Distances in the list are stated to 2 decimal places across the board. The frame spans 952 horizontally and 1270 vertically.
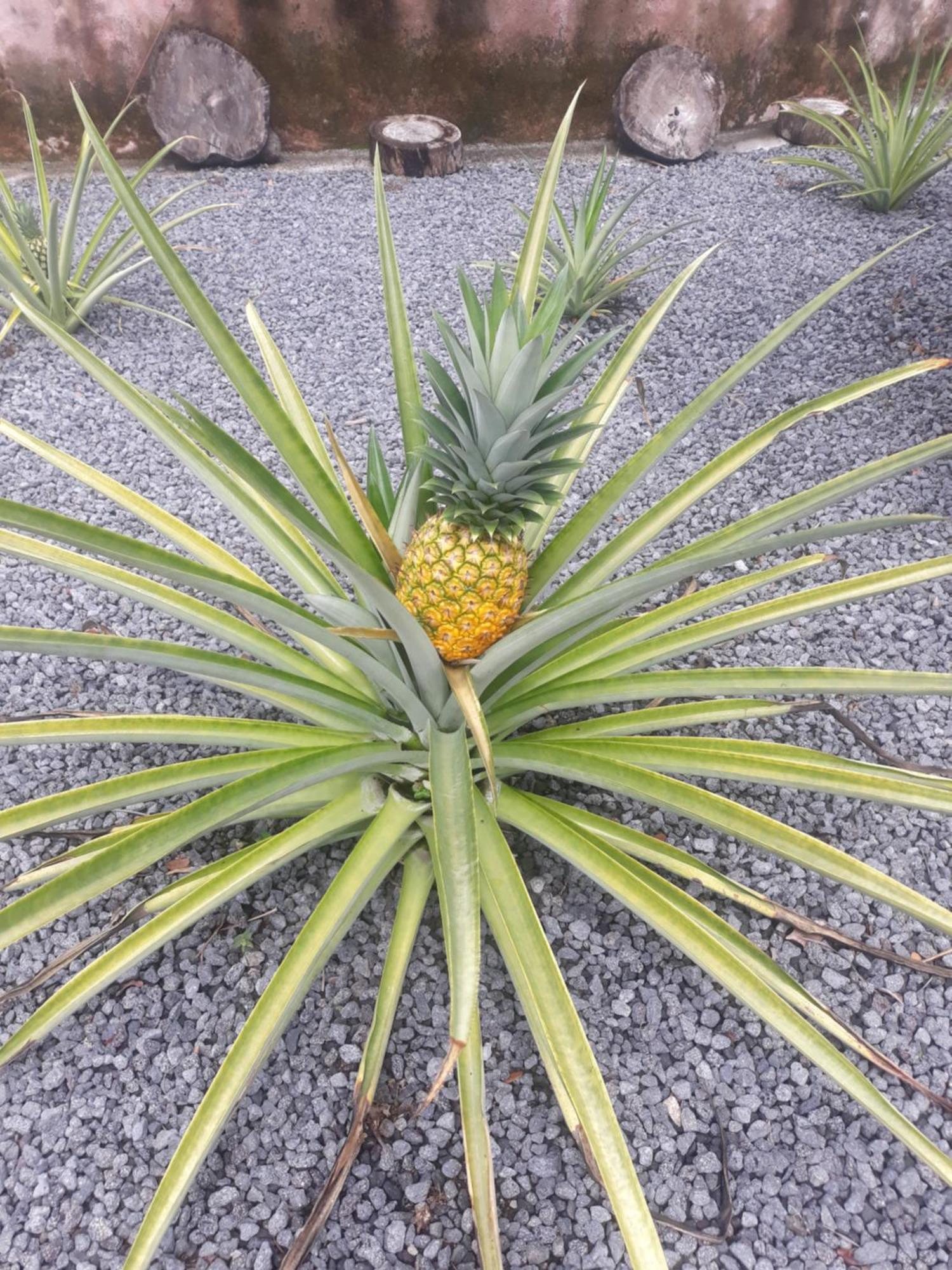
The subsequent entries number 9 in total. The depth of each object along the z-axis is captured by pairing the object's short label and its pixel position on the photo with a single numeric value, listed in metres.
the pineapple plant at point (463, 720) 0.92
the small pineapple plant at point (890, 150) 3.59
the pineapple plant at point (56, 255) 2.64
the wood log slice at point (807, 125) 4.73
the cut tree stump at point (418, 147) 4.28
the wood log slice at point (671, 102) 4.64
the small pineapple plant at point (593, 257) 2.83
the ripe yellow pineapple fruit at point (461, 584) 1.08
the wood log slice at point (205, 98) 4.23
